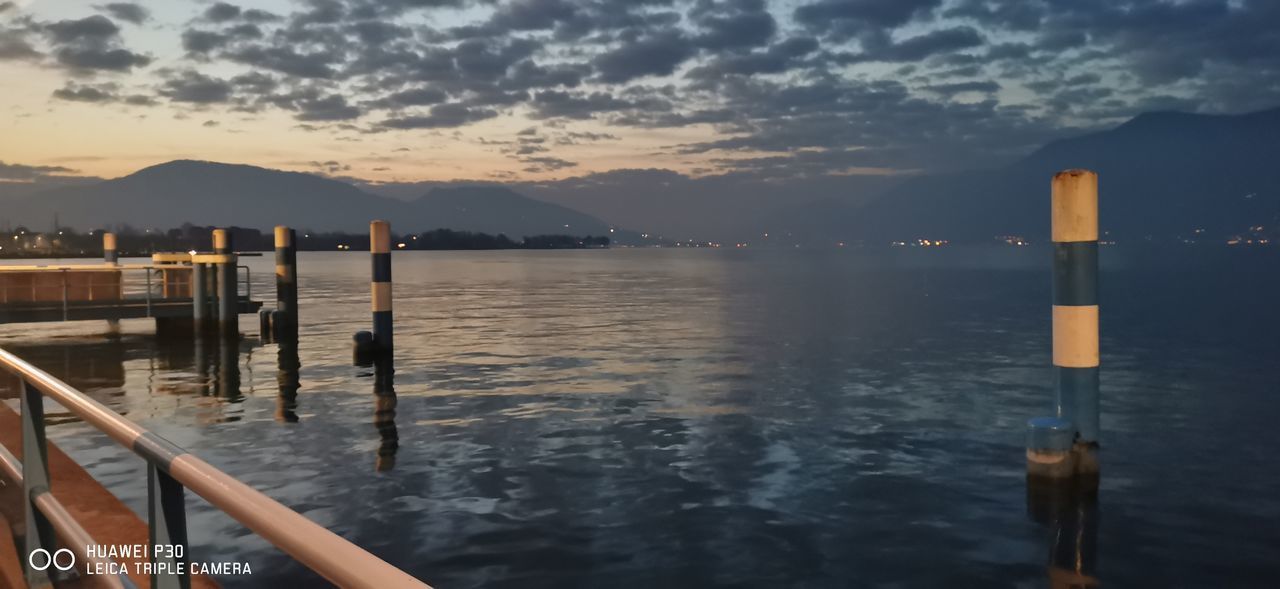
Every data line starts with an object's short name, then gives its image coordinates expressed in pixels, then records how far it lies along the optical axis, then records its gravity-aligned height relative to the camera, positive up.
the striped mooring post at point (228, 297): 21.81 -0.65
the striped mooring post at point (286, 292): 21.64 -0.56
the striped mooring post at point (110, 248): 33.97 +0.77
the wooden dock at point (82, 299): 21.33 -0.64
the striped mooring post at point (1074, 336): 7.20 -0.63
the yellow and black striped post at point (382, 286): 17.25 -0.38
